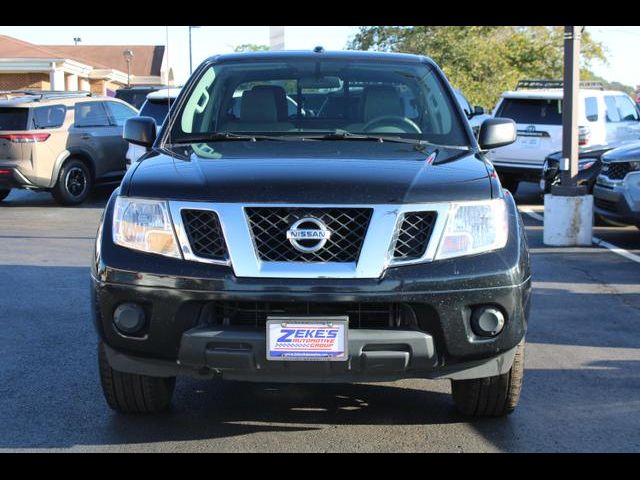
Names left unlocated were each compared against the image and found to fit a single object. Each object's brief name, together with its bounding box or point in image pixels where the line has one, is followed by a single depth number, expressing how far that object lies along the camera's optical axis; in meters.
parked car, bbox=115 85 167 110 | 25.06
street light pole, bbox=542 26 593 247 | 10.77
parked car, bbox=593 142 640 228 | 10.34
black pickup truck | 3.95
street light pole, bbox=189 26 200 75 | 7.83
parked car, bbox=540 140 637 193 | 12.36
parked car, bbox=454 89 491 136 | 17.80
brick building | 40.16
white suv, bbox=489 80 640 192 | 15.09
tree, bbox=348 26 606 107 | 38.28
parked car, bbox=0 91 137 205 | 14.93
